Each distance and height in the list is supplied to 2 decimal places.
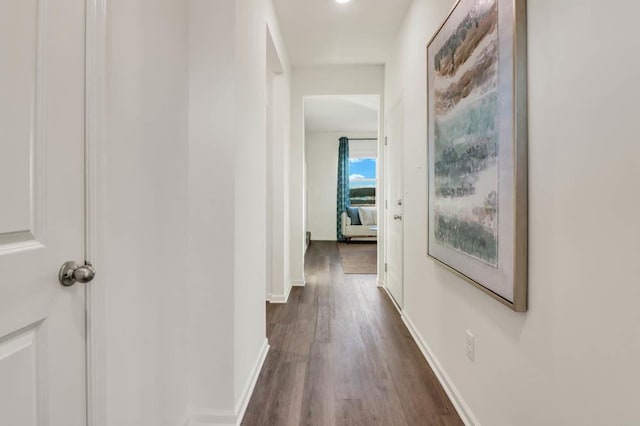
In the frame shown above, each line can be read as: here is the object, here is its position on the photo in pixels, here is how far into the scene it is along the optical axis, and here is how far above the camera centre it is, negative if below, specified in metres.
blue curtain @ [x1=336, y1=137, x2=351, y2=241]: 7.98 +0.68
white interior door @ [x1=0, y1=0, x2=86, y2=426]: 0.67 +0.00
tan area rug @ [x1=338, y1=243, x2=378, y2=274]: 4.91 -0.84
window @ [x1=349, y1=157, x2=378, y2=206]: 8.31 +0.70
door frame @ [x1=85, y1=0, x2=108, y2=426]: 0.87 +0.06
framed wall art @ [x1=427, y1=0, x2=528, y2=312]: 1.09 +0.26
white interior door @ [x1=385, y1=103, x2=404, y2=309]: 3.04 +0.07
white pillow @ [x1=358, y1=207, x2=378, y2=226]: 7.82 -0.16
